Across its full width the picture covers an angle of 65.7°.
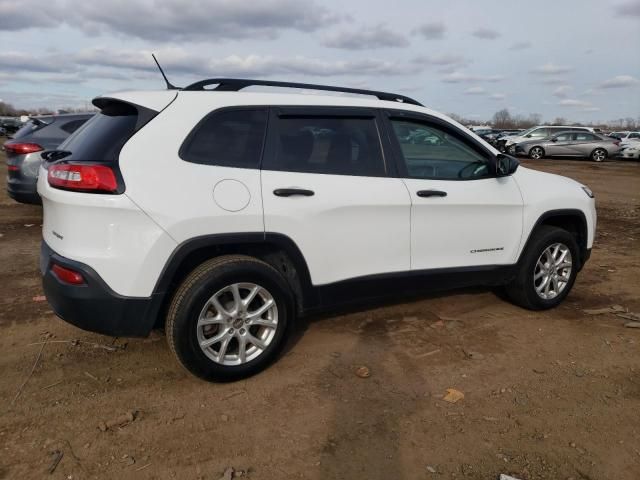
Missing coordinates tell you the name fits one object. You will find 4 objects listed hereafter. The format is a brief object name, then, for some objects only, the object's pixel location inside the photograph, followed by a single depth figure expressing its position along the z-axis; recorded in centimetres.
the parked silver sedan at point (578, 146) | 2530
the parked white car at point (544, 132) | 2580
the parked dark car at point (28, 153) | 712
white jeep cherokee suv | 282
